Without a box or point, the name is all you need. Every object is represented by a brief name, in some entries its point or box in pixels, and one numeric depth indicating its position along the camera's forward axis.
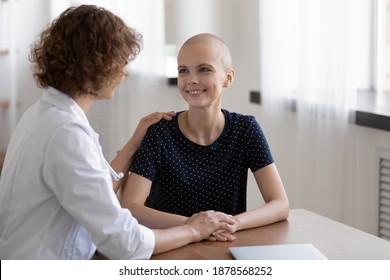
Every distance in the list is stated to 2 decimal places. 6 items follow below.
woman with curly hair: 2.36
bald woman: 3.33
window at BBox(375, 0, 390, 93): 5.22
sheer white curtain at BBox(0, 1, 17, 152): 7.20
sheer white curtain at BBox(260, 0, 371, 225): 5.00
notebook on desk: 2.50
